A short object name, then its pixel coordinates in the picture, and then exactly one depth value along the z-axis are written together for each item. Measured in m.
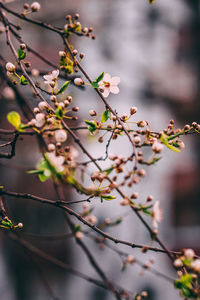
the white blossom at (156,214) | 0.58
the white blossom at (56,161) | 0.51
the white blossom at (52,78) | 0.58
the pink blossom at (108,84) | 0.58
